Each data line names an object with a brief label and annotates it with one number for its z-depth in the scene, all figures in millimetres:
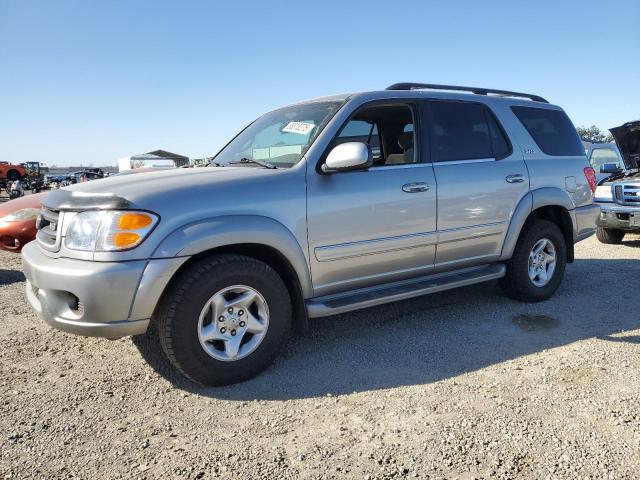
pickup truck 7094
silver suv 2652
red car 5402
